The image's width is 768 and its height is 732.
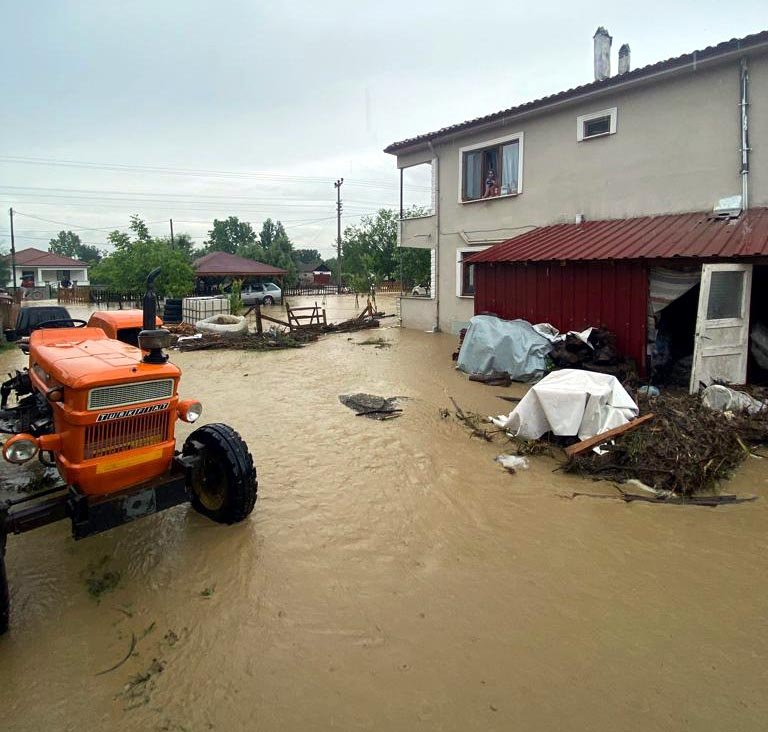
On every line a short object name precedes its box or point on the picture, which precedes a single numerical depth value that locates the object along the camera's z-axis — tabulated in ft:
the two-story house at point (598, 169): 32.65
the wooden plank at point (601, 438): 18.91
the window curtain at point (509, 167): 46.19
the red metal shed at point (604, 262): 29.24
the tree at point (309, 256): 309.73
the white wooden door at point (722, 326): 26.04
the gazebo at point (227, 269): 103.86
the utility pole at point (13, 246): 118.19
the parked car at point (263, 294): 104.06
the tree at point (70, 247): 315.37
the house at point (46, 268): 174.40
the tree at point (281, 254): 164.88
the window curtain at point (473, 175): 49.65
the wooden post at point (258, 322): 53.75
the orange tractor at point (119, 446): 11.27
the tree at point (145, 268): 77.15
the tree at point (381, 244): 122.52
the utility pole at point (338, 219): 155.12
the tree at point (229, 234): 250.37
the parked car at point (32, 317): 19.86
